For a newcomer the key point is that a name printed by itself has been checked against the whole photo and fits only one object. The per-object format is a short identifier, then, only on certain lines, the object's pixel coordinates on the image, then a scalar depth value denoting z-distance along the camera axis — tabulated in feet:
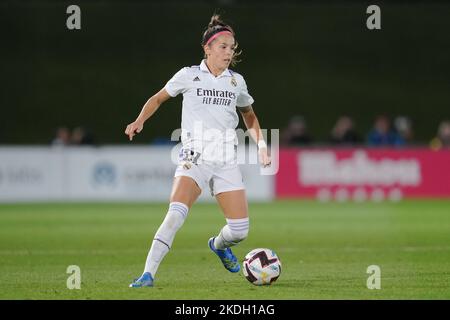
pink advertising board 83.20
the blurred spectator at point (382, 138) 87.85
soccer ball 32.07
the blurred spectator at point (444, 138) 95.66
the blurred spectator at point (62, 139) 89.56
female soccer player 31.73
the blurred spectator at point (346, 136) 88.79
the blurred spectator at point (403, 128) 101.08
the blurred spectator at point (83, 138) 88.99
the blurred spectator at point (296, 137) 90.79
